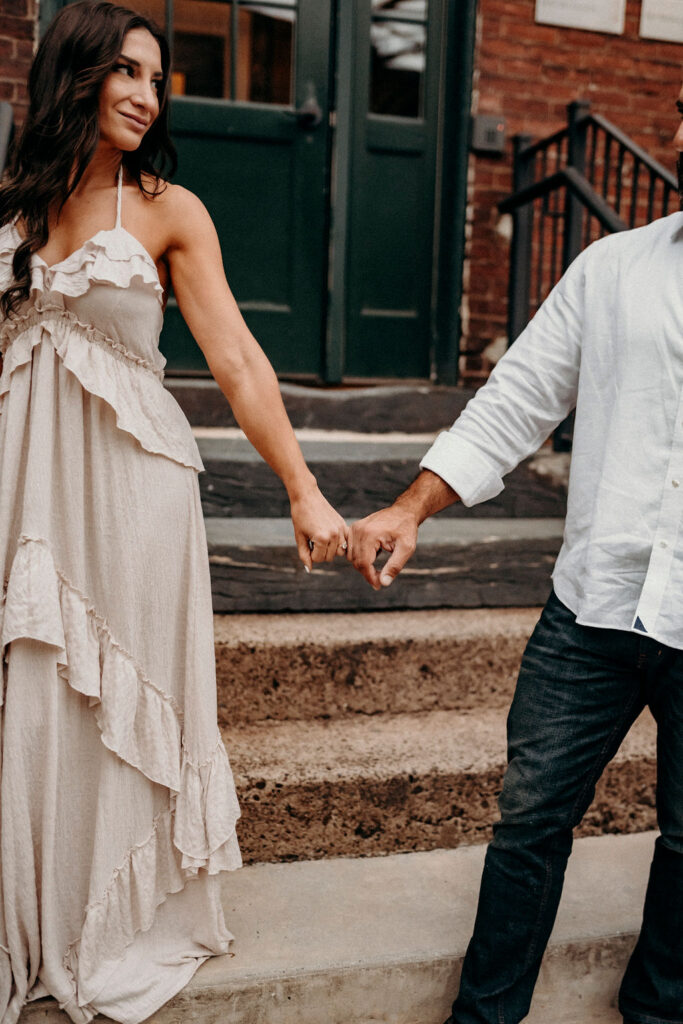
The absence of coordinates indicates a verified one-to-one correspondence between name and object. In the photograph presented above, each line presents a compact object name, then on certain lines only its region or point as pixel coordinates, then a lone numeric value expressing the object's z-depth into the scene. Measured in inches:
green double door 162.1
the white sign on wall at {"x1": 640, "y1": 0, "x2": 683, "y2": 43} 177.0
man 63.7
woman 65.9
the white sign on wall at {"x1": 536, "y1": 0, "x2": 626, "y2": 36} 170.4
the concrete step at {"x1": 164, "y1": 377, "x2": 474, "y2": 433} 142.6
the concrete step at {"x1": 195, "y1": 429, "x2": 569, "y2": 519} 127.6
